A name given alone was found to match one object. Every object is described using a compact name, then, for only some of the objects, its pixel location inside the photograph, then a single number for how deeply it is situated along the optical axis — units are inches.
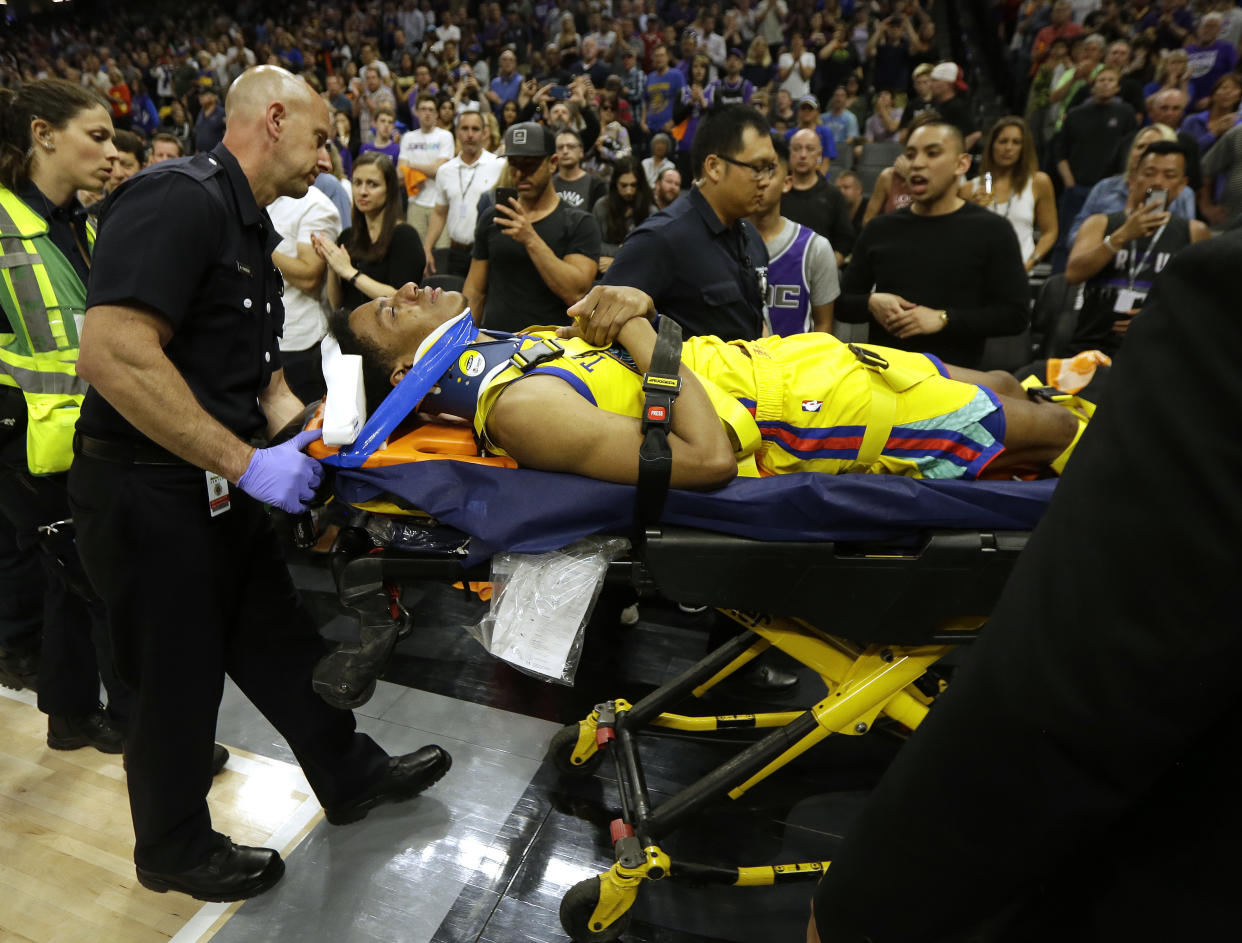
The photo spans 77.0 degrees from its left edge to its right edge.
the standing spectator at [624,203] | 193.0
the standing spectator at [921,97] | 275.0
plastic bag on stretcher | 70.4
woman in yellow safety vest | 92.9
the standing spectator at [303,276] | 160.6
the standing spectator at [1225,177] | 207.5
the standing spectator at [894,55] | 370.6
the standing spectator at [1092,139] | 238.8
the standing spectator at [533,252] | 145.8
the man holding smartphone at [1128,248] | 130.0
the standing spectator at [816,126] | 291.6
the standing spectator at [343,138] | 352.5
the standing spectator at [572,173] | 201.0
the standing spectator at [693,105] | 343.9
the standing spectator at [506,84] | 391.2
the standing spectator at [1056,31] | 330.3
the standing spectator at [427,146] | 274.2
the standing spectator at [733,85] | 335.0
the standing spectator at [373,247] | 157.9
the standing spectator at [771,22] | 429.4
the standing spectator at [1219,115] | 230.8
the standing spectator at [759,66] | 389.4
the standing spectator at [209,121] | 291.1
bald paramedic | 66.8
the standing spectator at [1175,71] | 255.1
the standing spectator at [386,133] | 298.8
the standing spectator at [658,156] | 277.9
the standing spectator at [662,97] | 374.6
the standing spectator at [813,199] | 197.3
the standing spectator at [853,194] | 256.8
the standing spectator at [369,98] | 372.2
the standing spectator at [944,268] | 124.8
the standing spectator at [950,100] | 240.4
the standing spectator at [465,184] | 208.1
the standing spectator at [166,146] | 197.4
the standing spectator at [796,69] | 379.2
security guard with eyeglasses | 105.6
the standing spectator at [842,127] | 346.0
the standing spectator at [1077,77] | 275.6
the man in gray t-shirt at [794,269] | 145.3
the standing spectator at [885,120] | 347.3
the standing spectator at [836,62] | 381.7
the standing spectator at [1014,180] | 187.2
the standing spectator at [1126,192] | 161.7
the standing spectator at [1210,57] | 273.3
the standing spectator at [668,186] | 237.3
